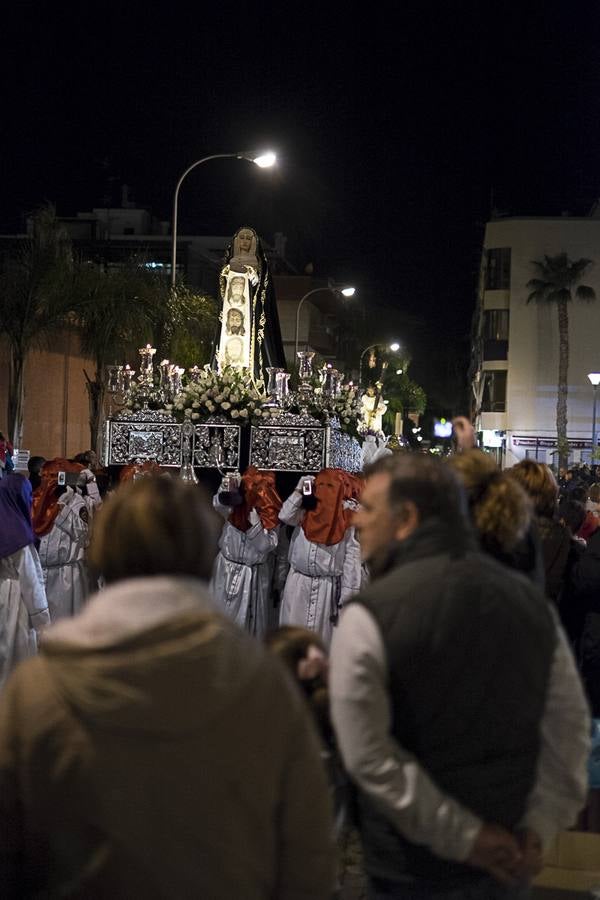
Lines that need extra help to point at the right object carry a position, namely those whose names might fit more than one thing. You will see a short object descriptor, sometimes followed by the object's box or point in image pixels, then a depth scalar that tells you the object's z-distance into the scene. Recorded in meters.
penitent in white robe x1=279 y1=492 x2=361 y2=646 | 10.62
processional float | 13.68
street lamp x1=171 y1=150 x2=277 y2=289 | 20.83
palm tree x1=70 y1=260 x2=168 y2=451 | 22.38
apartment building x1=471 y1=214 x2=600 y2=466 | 59.34
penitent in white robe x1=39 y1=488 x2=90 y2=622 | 10.95
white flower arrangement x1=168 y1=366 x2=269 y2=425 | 13.58
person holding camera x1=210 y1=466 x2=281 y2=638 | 11.01
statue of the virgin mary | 15.66
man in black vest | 2.95
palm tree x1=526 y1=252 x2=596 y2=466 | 53.62
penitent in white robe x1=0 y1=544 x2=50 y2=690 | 8.51
